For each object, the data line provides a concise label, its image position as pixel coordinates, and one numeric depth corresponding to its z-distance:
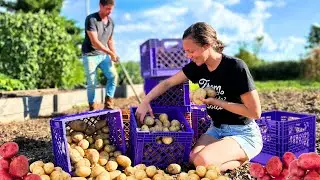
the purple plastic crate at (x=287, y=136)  2.28
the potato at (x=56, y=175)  1.77
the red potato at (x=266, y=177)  1.09
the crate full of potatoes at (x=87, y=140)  2.07
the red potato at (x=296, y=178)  0.93
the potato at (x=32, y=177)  1.18
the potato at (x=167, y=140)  2.16
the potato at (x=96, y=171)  1.91
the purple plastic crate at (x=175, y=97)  2.51
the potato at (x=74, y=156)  2.09
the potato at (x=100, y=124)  2.34
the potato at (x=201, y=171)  1.84
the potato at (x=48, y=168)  1.86
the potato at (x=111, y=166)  2.05
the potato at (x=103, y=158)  2.15
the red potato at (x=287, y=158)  1.10
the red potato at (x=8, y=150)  1.30
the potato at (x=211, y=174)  1.81
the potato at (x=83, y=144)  2.19
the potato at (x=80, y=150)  2.15
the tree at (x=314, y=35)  19.96
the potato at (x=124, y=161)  2.12
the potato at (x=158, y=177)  1.85
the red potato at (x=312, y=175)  0.91
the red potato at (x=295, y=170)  0.93
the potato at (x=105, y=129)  2.34
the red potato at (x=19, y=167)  1.22
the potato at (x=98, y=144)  2.26
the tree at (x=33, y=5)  11.50
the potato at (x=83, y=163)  2.03
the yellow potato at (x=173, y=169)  2.11
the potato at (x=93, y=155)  2.12
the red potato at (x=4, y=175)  1.22
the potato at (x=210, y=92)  2.16
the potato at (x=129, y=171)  1.93
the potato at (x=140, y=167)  1.97
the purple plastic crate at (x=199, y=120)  2.55
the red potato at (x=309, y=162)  0.93
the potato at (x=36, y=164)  1.90
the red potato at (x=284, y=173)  1.08
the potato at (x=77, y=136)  2.22
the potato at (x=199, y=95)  2.13
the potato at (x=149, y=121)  2.25
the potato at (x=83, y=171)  1.95
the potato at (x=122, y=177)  1.82
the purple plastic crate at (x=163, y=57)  3.22
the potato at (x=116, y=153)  2.26
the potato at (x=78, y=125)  2.26
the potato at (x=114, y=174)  1.86
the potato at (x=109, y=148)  2.26
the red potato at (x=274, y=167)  1.09
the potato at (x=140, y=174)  1.87
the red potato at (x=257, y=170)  1.11
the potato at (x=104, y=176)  1.79
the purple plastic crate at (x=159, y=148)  2.15
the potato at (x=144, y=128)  2.18
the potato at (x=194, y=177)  1.78
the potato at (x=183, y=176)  1.80
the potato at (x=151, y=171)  1.91
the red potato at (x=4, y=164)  1.25
